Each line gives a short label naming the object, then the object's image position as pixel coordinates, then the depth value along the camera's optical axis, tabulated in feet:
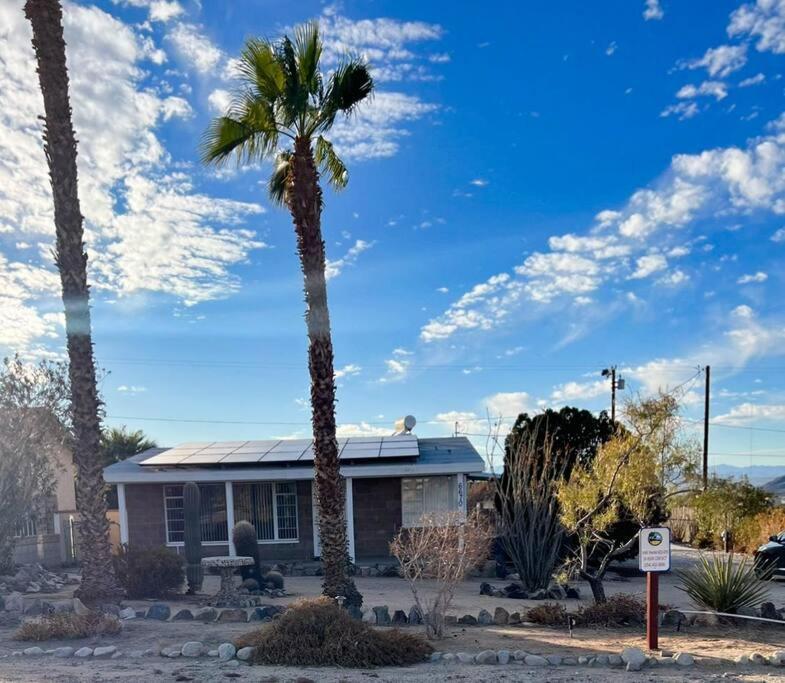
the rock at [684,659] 26.18
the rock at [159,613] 37.13
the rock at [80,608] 35.26
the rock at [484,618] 35.46
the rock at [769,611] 35.19
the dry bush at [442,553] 31.55
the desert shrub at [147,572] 46.11
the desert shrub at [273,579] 49.60
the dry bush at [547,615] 34.86
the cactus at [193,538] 48.03
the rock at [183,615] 37.24
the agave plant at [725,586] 34.88
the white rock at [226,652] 27.25
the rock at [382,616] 34.94
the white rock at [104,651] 28.48
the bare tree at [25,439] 51.57
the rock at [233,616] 36.52
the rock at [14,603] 39.59
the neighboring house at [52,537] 69.36
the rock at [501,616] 35.29
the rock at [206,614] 36.86
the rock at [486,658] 26.71
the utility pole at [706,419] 98.93
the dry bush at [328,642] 26.43
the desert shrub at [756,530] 68.69
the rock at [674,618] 34.17
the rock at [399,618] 35.04
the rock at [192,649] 28.12
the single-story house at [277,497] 66.85
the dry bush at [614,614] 34.63
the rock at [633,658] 25.70
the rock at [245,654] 27.21
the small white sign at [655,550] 29.30
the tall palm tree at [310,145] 39.91
